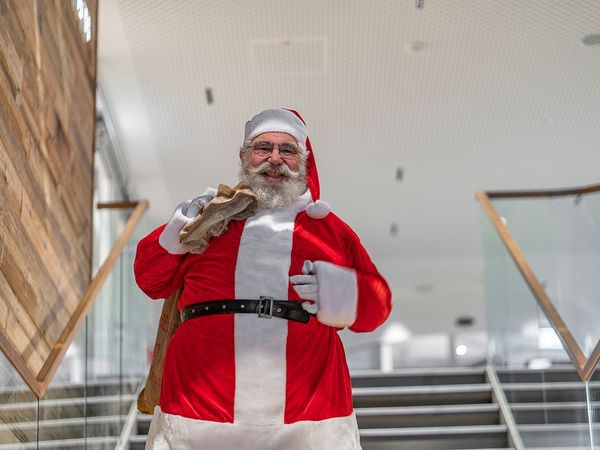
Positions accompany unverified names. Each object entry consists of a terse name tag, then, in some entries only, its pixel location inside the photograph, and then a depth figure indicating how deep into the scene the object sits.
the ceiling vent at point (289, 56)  6.71
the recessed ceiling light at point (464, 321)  15.54
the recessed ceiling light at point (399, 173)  9.35
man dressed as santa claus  2.68
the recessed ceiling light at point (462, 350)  9.92
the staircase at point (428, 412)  4.28
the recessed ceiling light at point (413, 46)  6.77
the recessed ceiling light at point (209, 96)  7.46
